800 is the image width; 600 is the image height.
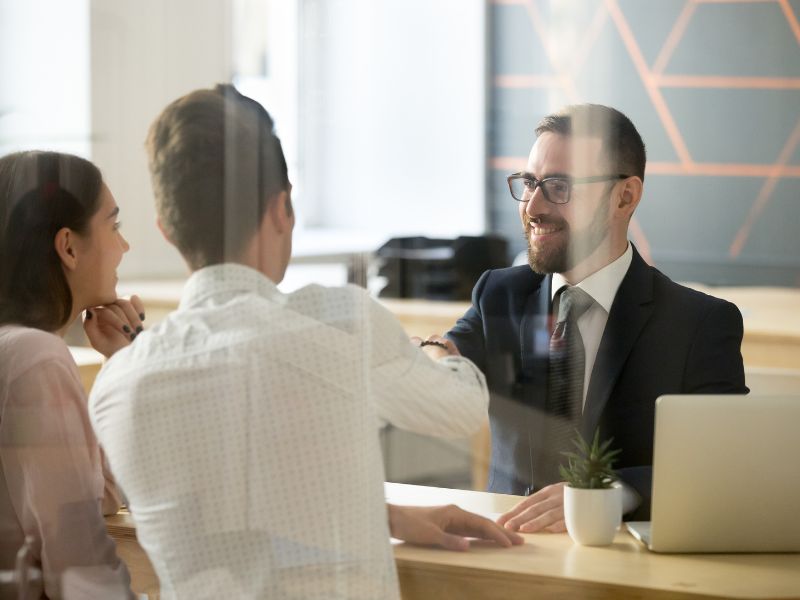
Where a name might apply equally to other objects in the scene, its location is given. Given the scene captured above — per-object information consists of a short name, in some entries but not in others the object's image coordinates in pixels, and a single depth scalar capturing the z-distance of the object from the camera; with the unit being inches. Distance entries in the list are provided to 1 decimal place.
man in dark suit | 115.0
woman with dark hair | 114.4
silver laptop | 107.8
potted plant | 108.8
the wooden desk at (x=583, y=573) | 104.3
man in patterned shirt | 103.9
